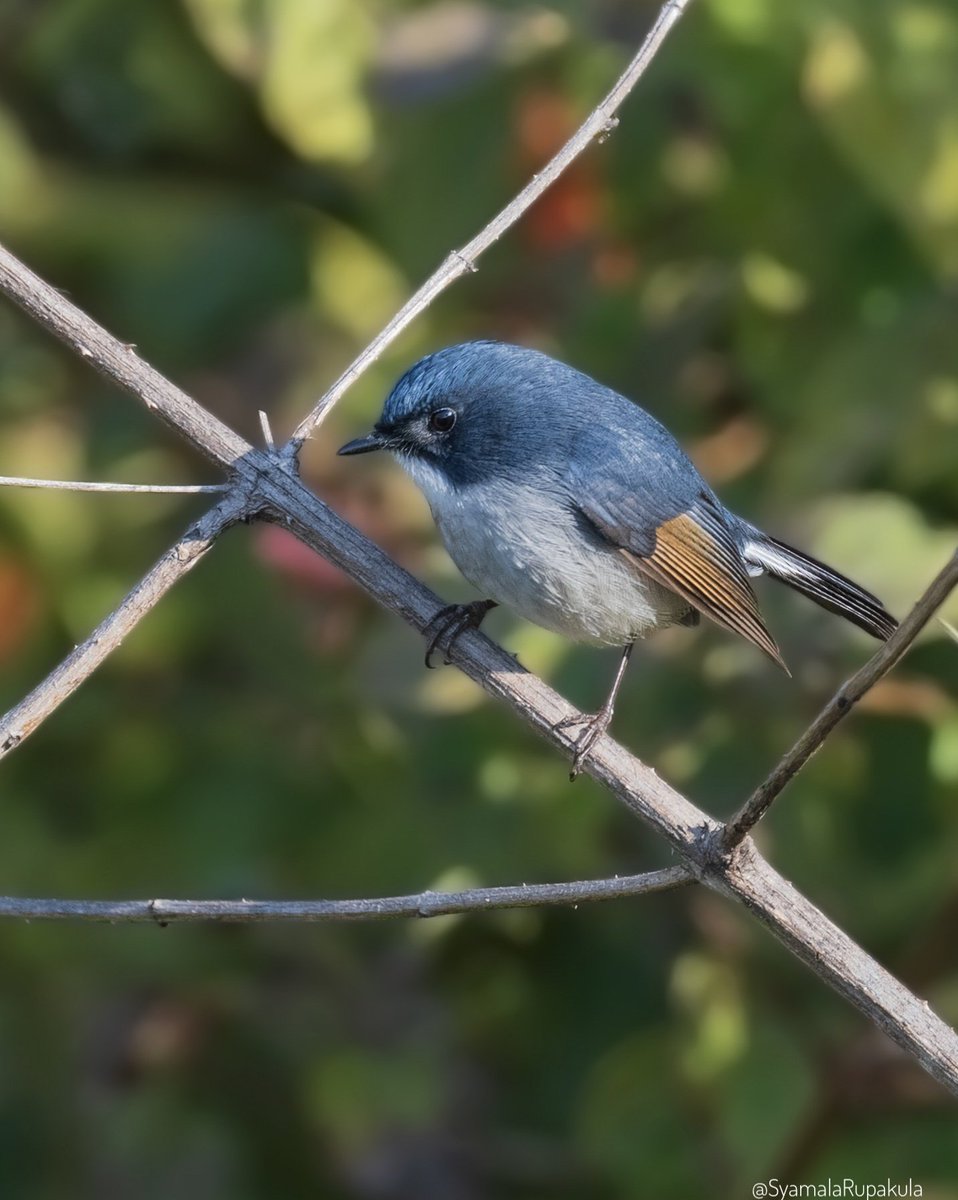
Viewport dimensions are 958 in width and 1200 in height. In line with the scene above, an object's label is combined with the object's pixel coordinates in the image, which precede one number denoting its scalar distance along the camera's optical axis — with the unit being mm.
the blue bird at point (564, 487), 5969
